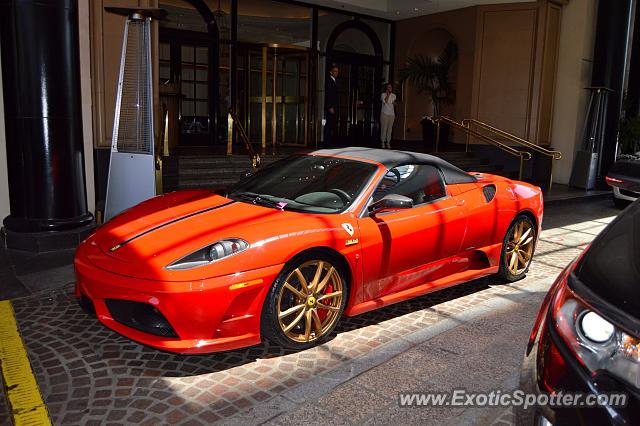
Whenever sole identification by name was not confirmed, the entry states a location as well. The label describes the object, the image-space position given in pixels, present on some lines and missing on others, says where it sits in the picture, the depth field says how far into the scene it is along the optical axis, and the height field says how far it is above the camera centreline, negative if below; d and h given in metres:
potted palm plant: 16.56 +1.27
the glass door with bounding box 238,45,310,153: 13.94 +0.54
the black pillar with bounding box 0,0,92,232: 6.26 +0.01
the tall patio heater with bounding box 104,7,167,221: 6.71 -0.18
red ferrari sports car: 3.43 -0.90
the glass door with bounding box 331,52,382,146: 16.36 +0.63
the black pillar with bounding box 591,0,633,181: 14.14 +1.63
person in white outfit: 14.11 +0.22
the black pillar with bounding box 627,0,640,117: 16.12 +1.48
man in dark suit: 13.98 +0.44
